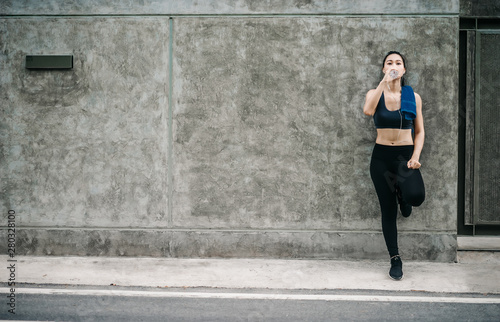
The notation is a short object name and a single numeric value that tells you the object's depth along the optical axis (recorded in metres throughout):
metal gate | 5.84
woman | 4.71
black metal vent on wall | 5.51
